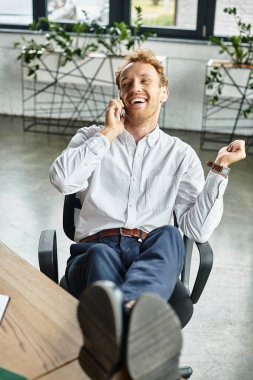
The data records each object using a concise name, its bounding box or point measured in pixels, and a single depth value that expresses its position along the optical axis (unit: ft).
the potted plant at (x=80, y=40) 20.65
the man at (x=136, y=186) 7.47
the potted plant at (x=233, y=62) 19.39
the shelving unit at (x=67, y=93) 21.01
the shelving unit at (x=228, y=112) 19.81
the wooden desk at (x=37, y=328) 5.50
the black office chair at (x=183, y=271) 7.99
